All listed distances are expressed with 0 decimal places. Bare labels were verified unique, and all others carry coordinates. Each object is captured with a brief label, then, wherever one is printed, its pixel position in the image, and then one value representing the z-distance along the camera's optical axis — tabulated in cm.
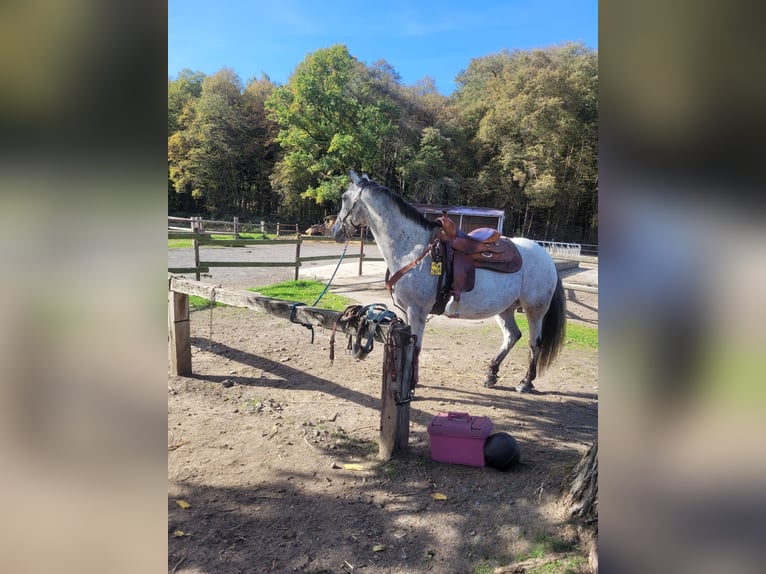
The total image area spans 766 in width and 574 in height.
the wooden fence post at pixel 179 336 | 431
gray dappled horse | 393
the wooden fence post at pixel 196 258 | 840
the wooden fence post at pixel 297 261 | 1080
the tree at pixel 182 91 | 3336
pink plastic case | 283
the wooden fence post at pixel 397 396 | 288
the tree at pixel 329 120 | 3000
